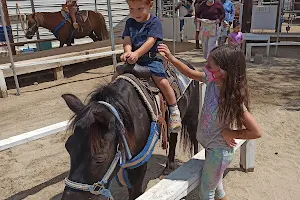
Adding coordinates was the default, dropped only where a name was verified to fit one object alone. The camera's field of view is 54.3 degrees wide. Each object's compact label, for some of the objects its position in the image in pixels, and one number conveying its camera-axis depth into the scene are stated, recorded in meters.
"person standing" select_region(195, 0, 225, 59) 7.21
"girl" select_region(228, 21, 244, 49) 7.25
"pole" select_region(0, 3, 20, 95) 5.36
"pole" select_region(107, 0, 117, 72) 6.58
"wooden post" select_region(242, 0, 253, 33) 10.88
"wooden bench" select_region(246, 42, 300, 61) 8.02
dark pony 1.45
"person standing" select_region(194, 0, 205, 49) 10.28
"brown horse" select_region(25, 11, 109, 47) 8.77
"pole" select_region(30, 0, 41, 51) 9.00
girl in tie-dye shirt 1.79
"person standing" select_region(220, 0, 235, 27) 8.96
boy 2.18
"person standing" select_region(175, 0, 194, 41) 12.91
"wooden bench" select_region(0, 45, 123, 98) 5.75
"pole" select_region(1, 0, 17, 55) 8.26
